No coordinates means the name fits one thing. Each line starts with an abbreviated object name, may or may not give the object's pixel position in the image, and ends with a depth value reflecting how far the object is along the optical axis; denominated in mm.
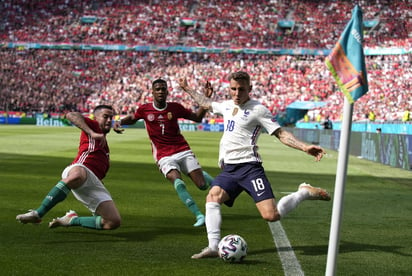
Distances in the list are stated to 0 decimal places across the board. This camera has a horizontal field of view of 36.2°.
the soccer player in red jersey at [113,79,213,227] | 9367
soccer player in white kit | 6844
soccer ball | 6316
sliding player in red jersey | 7434
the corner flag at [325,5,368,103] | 4125
